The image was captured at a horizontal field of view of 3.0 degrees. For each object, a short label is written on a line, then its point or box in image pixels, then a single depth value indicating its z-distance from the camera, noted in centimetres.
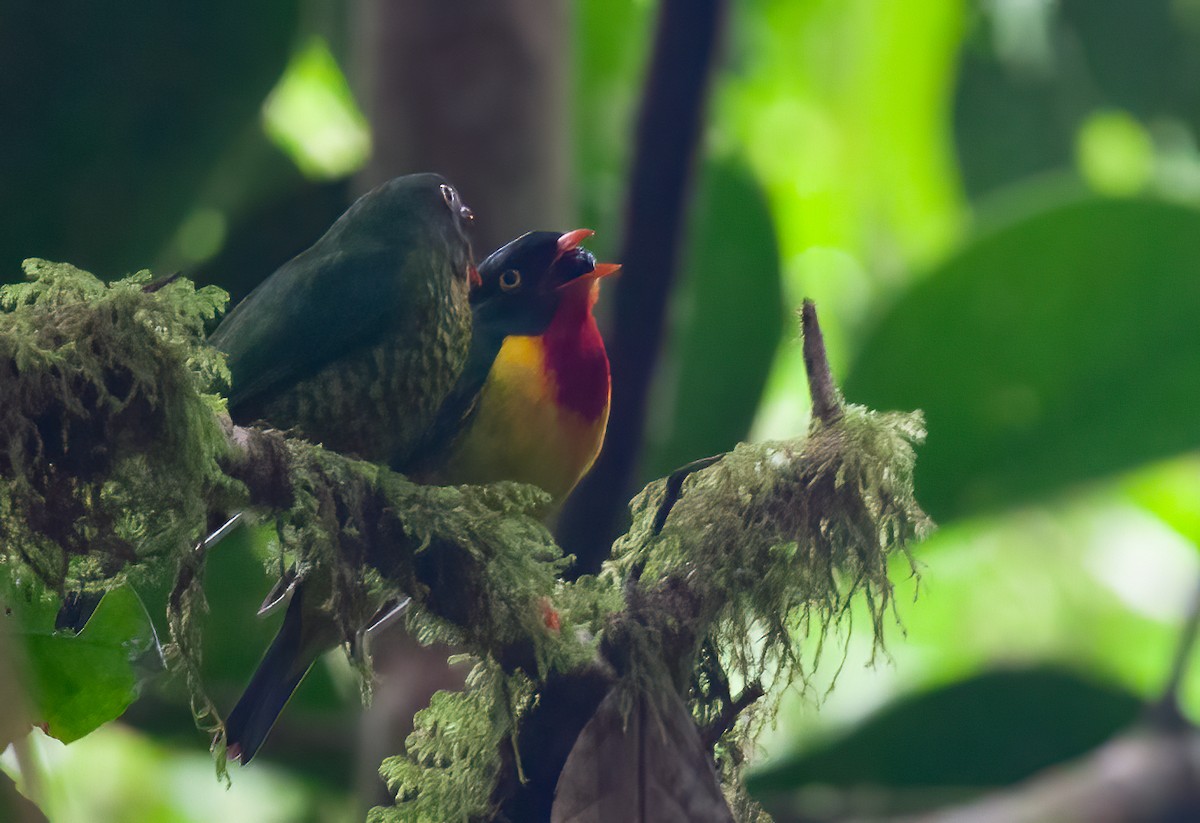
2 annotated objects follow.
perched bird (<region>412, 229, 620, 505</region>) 500
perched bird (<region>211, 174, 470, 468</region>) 498
